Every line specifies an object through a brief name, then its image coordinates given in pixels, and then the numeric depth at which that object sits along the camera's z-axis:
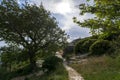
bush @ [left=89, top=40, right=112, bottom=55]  15.86
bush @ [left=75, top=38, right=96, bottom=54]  17.98
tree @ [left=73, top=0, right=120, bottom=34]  4.44
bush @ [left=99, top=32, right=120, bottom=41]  4.84
